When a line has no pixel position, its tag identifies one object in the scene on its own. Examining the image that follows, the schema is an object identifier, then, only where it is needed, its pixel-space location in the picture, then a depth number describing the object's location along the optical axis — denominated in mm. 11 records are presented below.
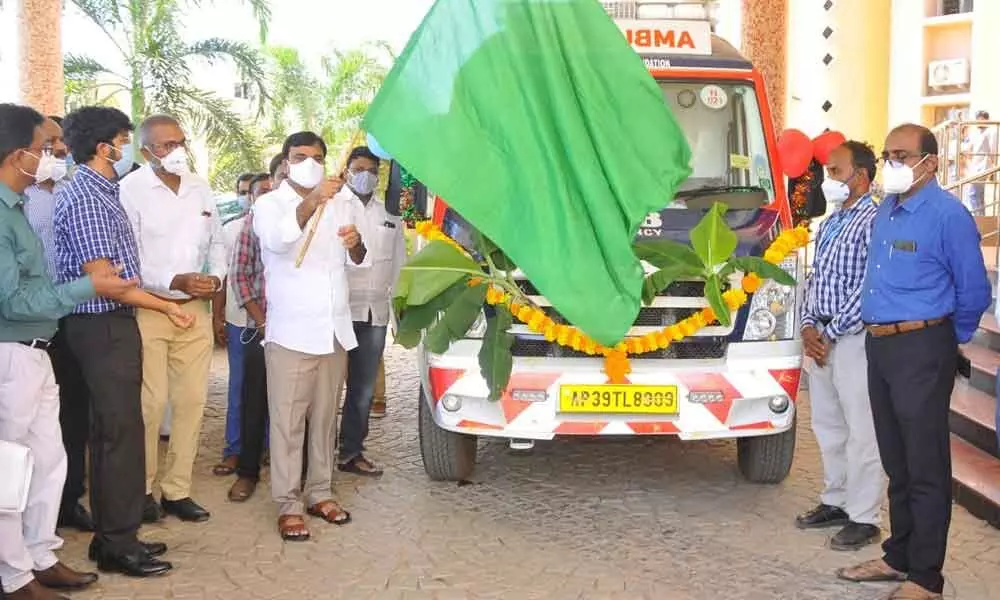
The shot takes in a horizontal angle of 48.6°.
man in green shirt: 4523
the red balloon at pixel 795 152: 6465
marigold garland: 5844
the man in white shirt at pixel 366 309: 7074
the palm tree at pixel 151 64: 17062
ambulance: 5922
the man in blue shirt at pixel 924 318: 4793
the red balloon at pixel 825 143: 6301
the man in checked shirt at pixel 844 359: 5609
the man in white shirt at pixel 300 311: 5695
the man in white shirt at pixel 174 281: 5723
